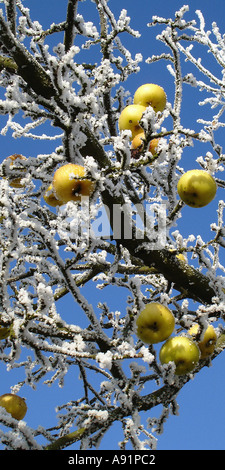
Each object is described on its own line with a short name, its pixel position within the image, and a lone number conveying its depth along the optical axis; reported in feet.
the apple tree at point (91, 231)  8.11
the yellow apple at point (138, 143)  10.82
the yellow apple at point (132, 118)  11.19
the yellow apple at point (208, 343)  11.29
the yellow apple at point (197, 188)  9.64
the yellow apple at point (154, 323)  9.95
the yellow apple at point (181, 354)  10.01
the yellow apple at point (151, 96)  11.84
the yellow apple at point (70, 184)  8.09
